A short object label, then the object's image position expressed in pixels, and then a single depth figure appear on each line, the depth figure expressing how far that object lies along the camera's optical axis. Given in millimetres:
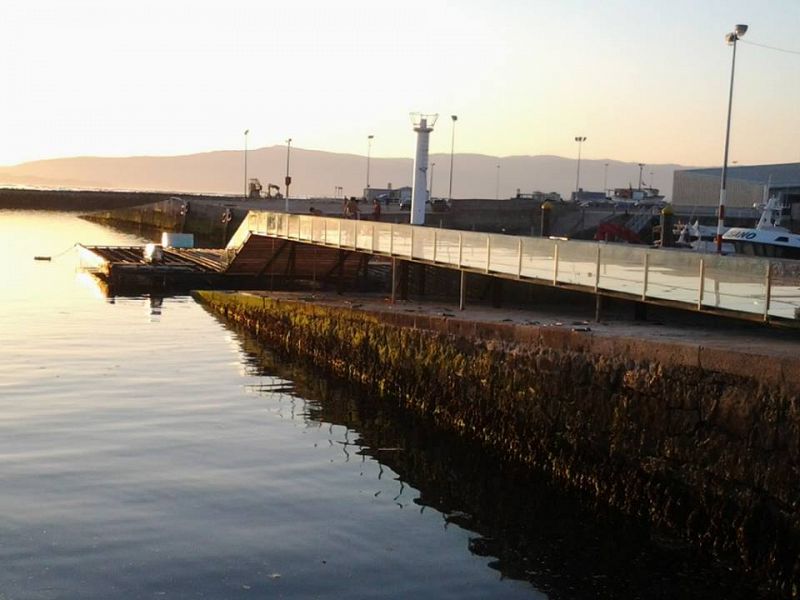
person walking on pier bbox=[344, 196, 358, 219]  47788
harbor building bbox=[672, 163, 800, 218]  80688
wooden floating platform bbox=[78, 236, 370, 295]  42625
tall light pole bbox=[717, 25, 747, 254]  37250
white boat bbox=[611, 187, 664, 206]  116050
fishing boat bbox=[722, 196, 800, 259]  51062
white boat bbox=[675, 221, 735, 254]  50125
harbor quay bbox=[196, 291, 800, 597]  13430
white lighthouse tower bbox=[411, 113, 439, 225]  40562
